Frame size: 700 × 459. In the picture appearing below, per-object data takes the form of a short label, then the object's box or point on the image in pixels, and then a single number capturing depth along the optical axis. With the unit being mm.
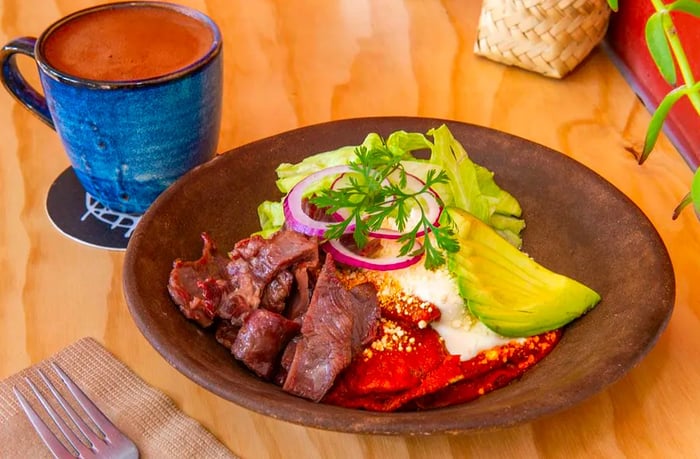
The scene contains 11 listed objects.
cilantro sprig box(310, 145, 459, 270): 648
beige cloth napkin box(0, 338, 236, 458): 616
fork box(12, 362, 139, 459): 600
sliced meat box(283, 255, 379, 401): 609
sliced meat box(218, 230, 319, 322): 643
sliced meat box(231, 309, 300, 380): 619
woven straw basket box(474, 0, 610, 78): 880
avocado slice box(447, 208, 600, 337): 634
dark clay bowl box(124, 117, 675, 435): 572
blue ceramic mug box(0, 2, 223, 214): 704
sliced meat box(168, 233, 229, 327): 636
